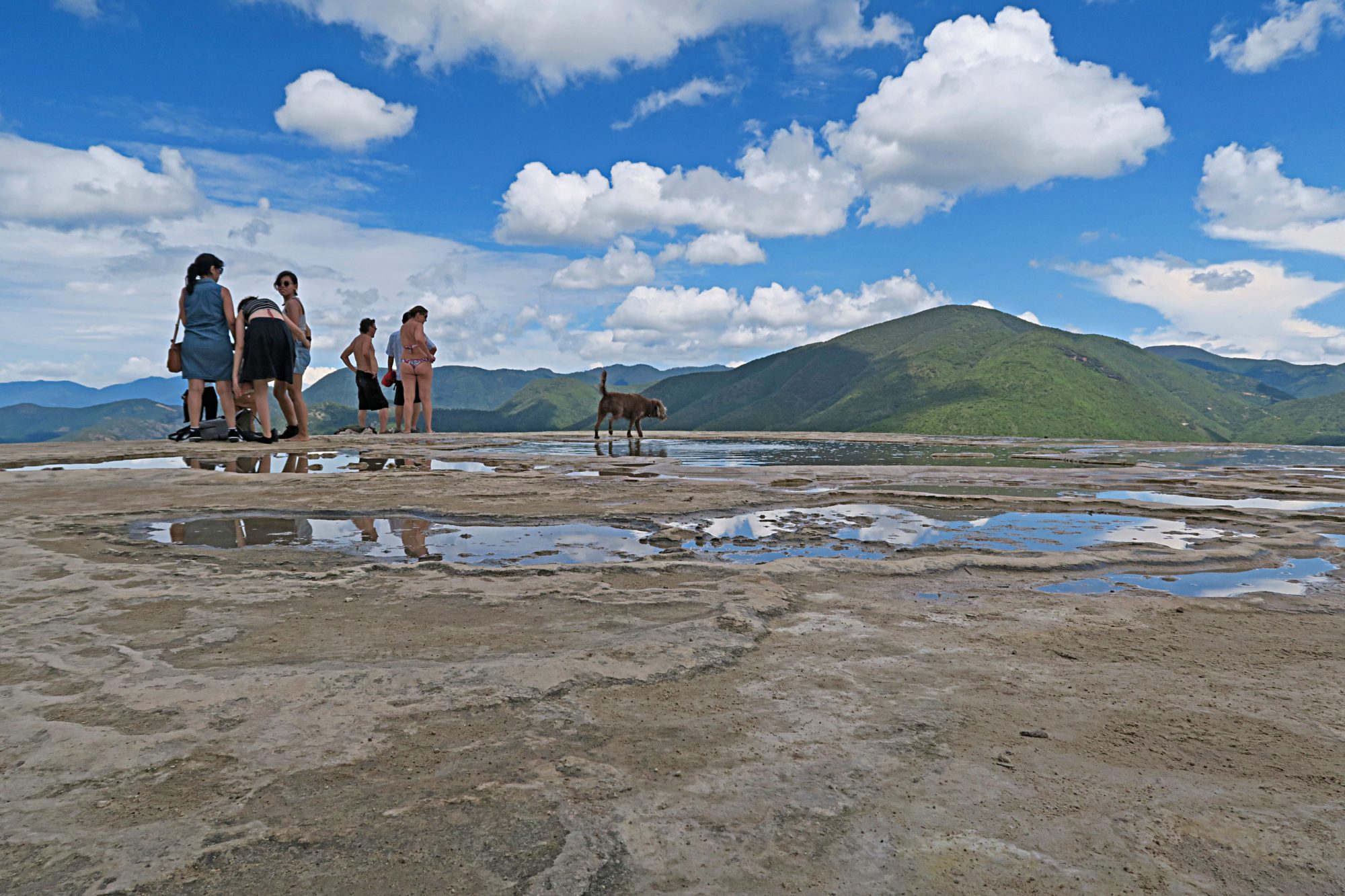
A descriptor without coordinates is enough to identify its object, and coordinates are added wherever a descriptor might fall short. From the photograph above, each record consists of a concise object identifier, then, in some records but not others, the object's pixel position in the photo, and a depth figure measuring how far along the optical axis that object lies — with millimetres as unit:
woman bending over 12516
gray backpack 13414
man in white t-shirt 17359
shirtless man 16984
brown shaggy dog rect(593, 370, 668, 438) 17094
